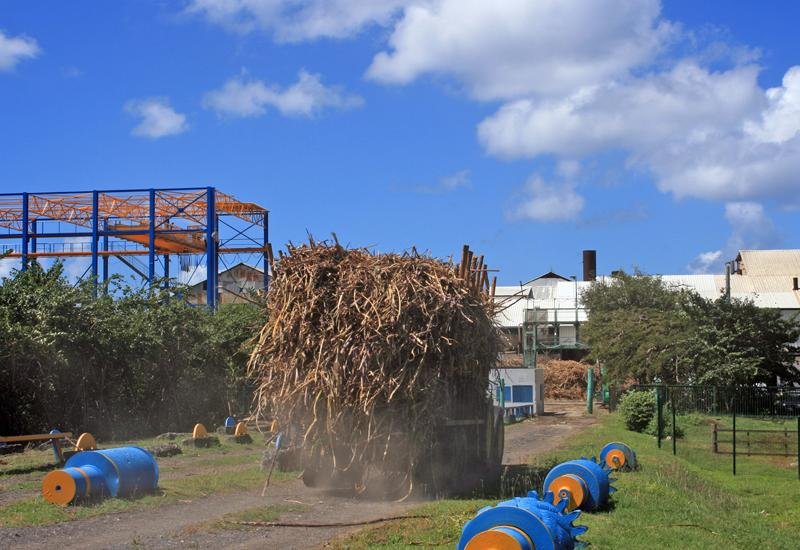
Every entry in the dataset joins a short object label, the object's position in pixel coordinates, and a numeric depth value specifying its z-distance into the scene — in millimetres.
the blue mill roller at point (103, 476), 12438
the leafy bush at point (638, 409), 31891
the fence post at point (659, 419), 24516
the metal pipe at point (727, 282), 41800
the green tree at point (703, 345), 38281
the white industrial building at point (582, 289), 63312
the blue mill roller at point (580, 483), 12430
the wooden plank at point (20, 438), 16922
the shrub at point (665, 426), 27219
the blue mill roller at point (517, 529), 7492
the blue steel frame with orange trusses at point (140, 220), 50406
